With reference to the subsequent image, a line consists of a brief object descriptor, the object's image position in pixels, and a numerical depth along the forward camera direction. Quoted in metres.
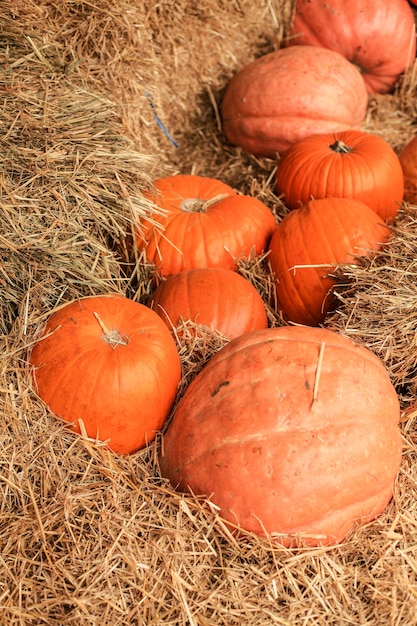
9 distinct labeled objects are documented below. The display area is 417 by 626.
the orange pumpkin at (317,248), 2.90
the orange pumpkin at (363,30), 4.20
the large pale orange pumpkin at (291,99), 3.82
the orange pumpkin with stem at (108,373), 2.22
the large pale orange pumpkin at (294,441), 1.96
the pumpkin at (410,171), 3.63
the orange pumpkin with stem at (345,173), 3.32
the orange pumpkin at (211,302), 2.71
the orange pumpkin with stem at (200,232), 3.09
